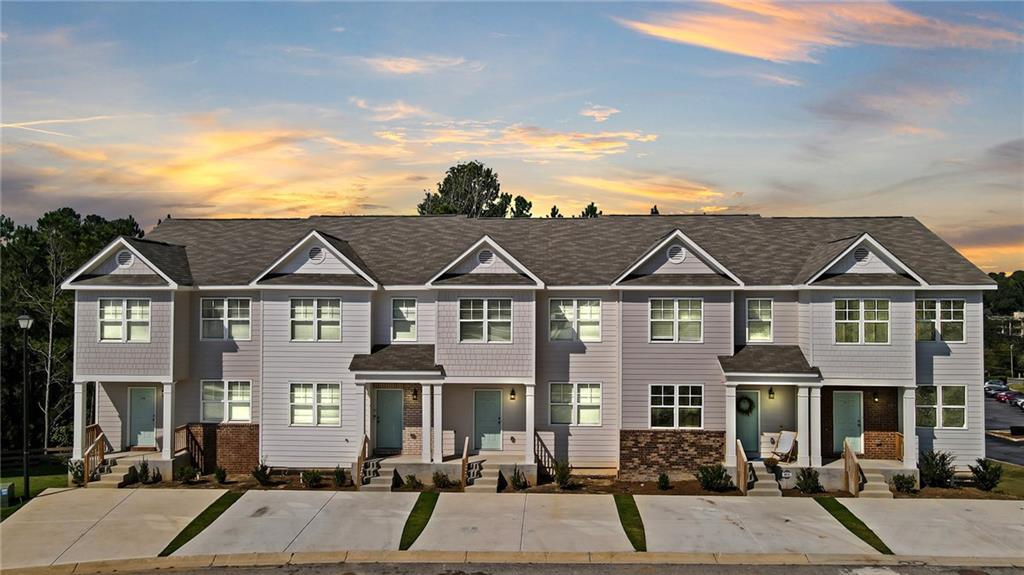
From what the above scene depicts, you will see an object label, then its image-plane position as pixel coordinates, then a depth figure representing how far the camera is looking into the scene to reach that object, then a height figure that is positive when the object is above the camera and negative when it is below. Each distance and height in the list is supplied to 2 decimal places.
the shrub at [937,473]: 22.80 -4.90
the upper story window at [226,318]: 25.39 -0.40
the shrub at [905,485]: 22.33 -5.15
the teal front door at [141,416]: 25.83 -3.66
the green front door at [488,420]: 24.92 -3.67
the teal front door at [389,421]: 25.06 -3.72
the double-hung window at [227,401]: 25.23 -3.09
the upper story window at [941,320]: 24.45 -0.47
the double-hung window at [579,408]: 24.72 -3.25
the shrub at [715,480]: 22.11 -4.96
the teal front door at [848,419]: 24.62 -3.60
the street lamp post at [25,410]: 20.99 -2.87
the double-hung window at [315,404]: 24.58 -3.11
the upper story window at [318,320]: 24.70 -0.45
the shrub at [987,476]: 22.83 -5.03
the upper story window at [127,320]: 24.58 -0.45
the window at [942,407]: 24.33 -3.18
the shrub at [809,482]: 22.08 -5.02
